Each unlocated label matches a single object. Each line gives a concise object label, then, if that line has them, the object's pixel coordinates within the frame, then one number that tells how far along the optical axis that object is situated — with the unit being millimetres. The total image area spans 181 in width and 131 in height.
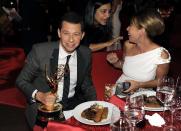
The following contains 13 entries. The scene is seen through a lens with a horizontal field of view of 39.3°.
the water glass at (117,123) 1220
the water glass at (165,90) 1662
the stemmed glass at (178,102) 1619
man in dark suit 2193
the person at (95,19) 3285
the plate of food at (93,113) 1617
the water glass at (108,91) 2554
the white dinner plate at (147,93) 1973
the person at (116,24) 5034
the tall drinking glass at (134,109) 1447
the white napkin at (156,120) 1599
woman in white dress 2551
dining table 1474
